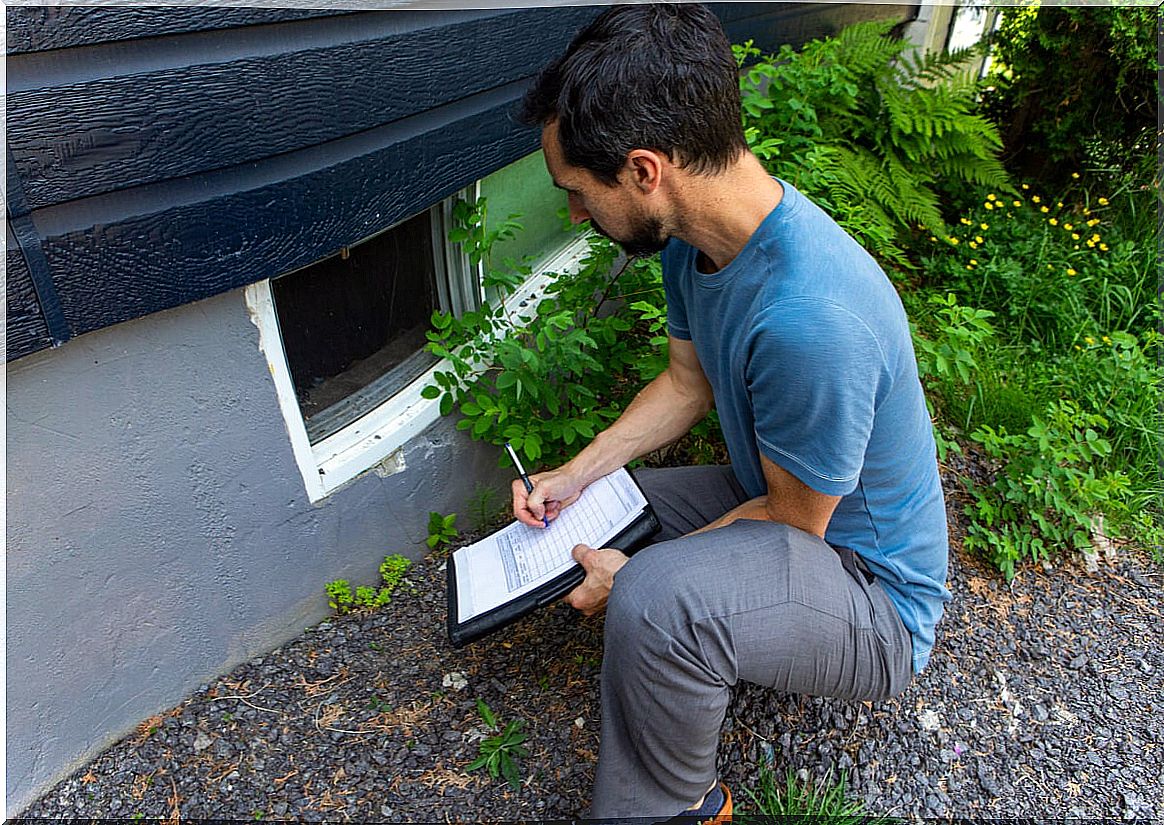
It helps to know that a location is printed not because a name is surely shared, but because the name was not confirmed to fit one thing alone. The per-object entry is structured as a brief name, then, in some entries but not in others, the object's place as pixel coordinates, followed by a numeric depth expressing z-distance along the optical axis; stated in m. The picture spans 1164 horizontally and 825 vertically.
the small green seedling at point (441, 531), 2.67
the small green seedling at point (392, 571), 2.55
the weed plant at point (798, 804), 2.05
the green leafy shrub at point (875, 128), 3.56
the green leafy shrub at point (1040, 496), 2.78
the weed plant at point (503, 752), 2.09
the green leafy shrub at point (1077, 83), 4.83
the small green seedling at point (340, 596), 2.42
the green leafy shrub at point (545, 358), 2.41
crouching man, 1.51
